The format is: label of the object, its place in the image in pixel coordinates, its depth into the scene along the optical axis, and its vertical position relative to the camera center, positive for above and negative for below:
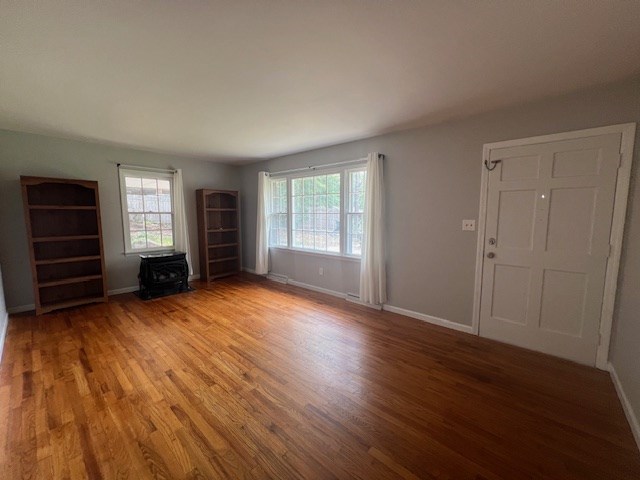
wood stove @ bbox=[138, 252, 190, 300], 4.24 -1.01
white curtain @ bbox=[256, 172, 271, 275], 5.18 -0.17
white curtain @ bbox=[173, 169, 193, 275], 4.84 -0.09
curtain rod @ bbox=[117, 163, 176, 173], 4.31 +0.80
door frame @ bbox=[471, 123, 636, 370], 2.09 +0.03
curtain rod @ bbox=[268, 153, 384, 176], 3.76 +0.79
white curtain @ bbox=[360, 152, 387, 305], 3.49 -0.31
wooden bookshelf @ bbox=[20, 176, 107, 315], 3.52 -0.41
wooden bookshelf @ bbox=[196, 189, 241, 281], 5.18 -0.39
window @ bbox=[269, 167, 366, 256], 4.00 +0.05
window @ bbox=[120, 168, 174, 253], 4.43 +0.08
